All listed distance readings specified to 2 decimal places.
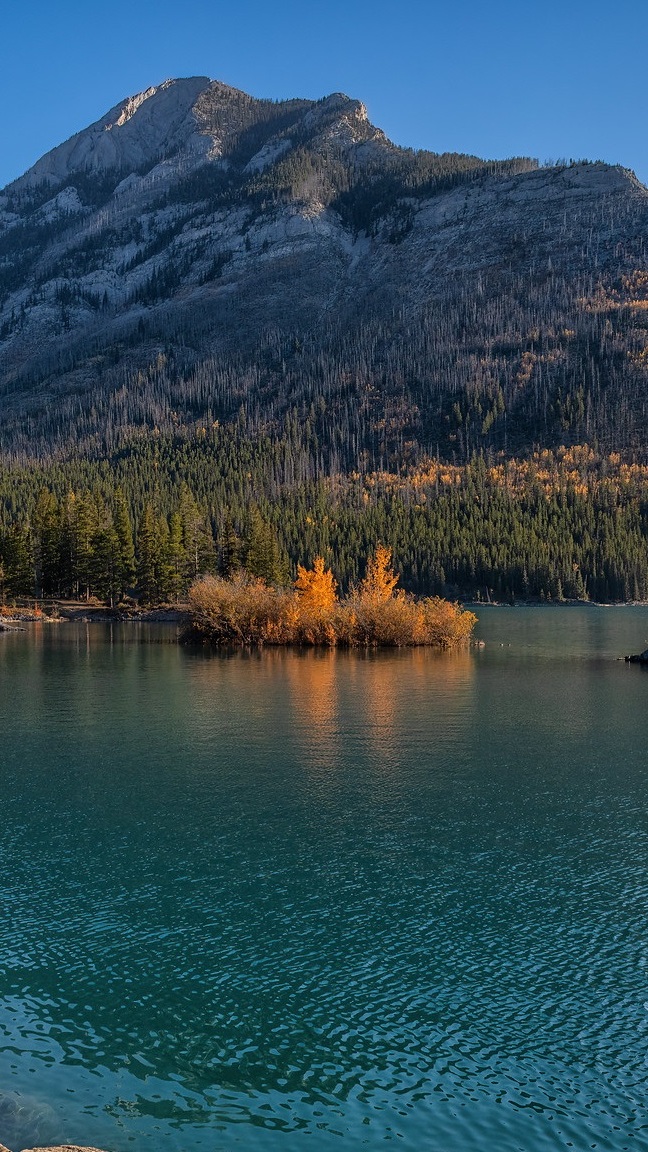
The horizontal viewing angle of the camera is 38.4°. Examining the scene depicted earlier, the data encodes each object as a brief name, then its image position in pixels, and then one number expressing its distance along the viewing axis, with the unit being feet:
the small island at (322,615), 277.64
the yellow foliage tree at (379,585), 276.00
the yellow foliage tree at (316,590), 283.24
